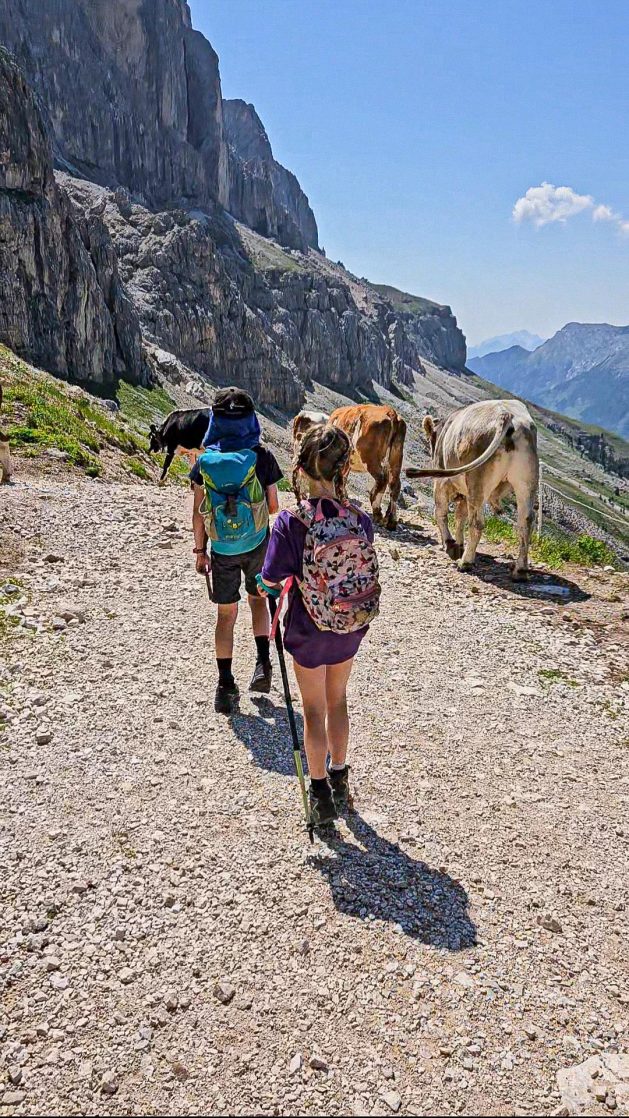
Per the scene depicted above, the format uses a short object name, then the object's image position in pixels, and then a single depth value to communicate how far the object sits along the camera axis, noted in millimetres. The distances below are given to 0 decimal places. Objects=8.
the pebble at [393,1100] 3418
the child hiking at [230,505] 6438
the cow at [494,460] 11398
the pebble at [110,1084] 3477
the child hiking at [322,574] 4801
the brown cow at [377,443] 15359
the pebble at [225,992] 3969
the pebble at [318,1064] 3584
